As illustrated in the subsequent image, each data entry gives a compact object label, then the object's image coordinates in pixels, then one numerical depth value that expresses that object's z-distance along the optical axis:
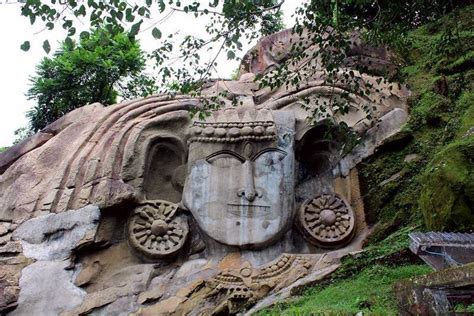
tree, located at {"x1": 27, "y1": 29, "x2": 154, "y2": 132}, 13.01
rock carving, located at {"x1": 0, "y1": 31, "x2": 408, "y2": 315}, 6.80
